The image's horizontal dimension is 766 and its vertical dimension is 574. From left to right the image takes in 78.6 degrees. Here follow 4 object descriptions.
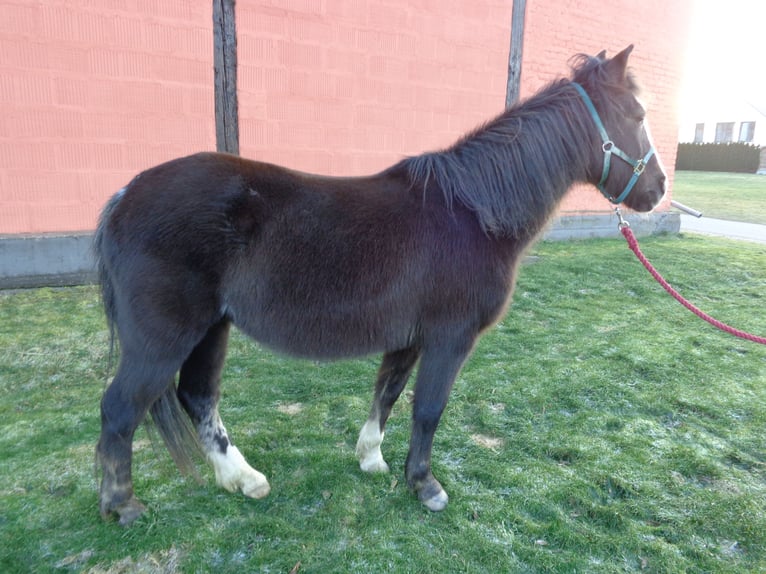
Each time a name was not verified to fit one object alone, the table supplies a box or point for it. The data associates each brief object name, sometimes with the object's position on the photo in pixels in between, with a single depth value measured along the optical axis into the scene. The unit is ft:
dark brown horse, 5.84
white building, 104.58
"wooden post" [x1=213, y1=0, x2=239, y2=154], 16.62
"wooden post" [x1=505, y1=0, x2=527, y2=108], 23.31
